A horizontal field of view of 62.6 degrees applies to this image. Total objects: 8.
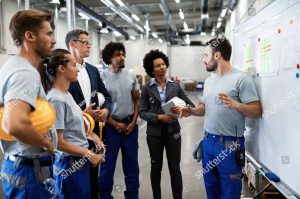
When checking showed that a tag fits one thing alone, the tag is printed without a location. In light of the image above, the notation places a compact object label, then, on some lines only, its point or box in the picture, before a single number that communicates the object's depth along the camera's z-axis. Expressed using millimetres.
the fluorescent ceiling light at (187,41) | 14584
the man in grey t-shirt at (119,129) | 2381
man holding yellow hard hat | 1047
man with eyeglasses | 1939
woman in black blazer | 2312
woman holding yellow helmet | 1446
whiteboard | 1317
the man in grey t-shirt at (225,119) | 1705
